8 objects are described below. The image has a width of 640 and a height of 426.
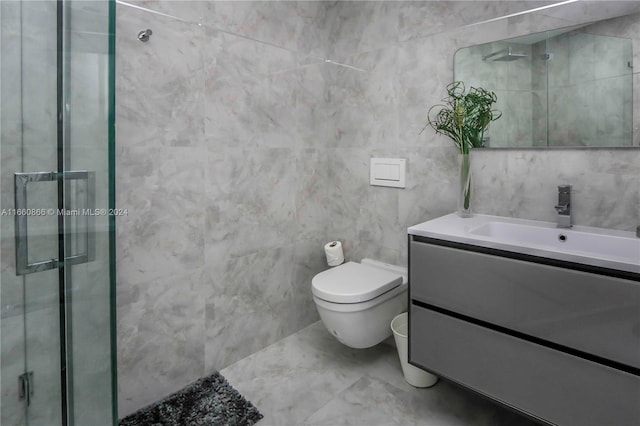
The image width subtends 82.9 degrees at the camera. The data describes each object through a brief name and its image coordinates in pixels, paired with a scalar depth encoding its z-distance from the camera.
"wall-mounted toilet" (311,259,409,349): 1.71
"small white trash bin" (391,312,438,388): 1.76
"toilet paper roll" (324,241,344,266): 2.31
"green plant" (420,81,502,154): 1.71
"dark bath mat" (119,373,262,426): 1.54
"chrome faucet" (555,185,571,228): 1.48
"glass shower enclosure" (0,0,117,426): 0.81
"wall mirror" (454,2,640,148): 1.39
